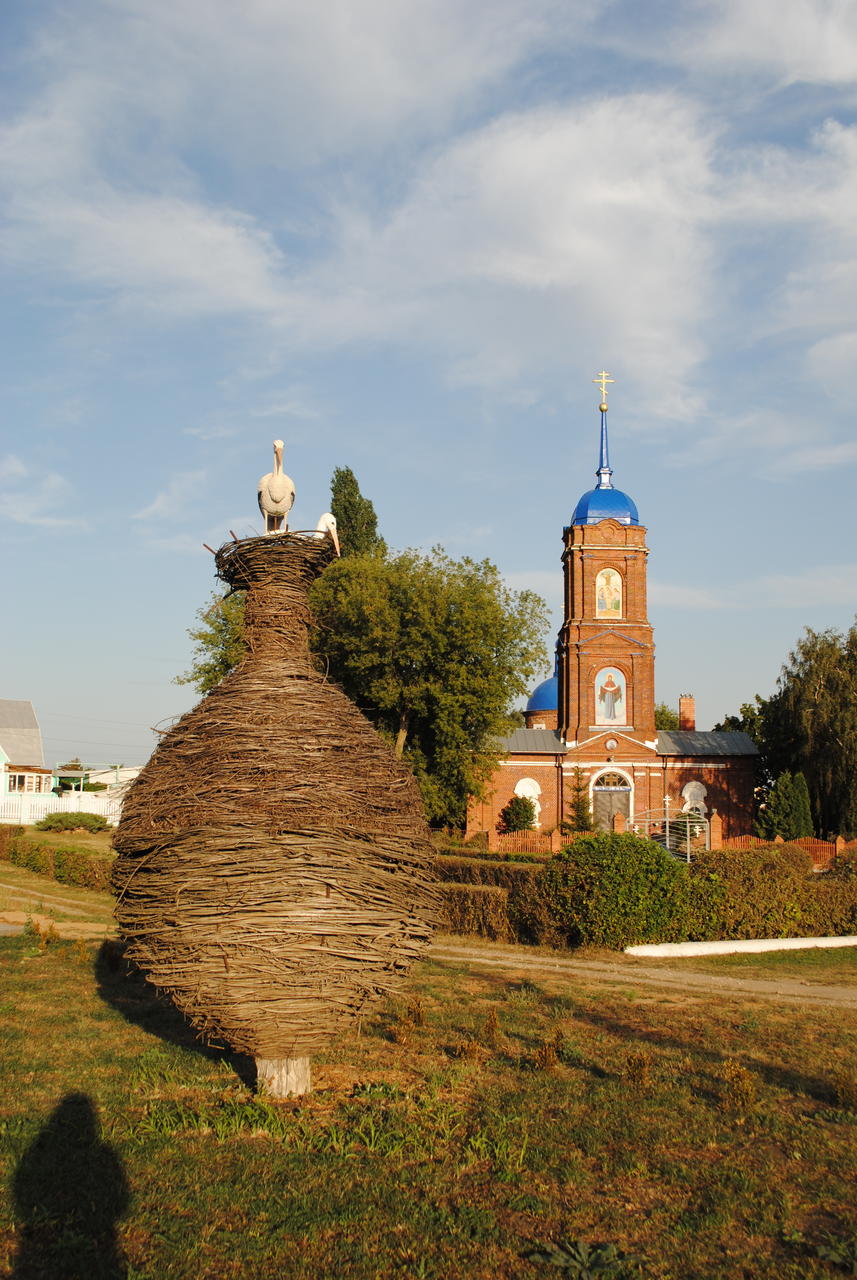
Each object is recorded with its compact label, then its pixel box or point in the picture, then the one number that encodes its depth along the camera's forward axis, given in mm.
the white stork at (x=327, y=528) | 7223
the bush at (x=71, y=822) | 33625
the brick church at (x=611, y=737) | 41125
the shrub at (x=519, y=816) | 40156
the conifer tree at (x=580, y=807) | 39406
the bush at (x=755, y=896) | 16203
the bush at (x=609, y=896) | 15219
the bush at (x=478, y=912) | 16281
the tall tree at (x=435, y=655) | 33406
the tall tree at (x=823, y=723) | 37031
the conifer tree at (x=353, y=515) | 40719
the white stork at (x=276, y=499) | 7414
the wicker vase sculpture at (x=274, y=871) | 5891
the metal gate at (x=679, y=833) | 27391
